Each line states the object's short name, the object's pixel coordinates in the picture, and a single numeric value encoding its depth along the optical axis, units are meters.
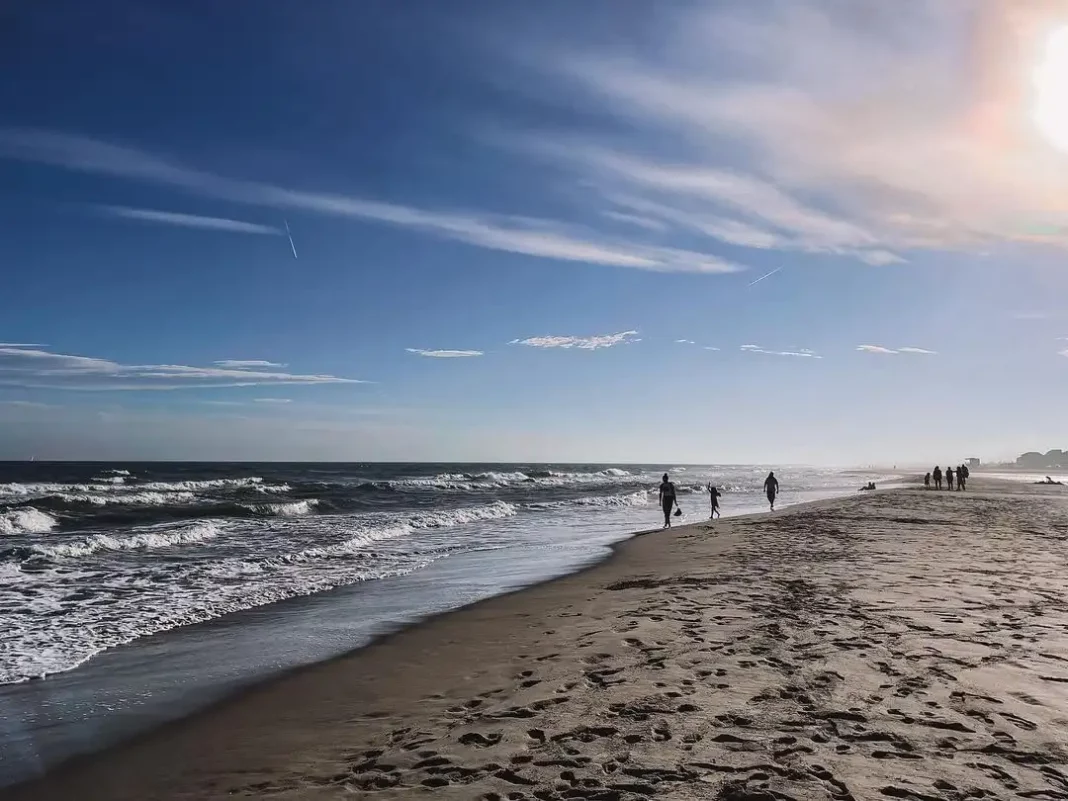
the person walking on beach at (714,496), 28.03
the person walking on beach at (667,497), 24.16
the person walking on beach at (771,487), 31.42
